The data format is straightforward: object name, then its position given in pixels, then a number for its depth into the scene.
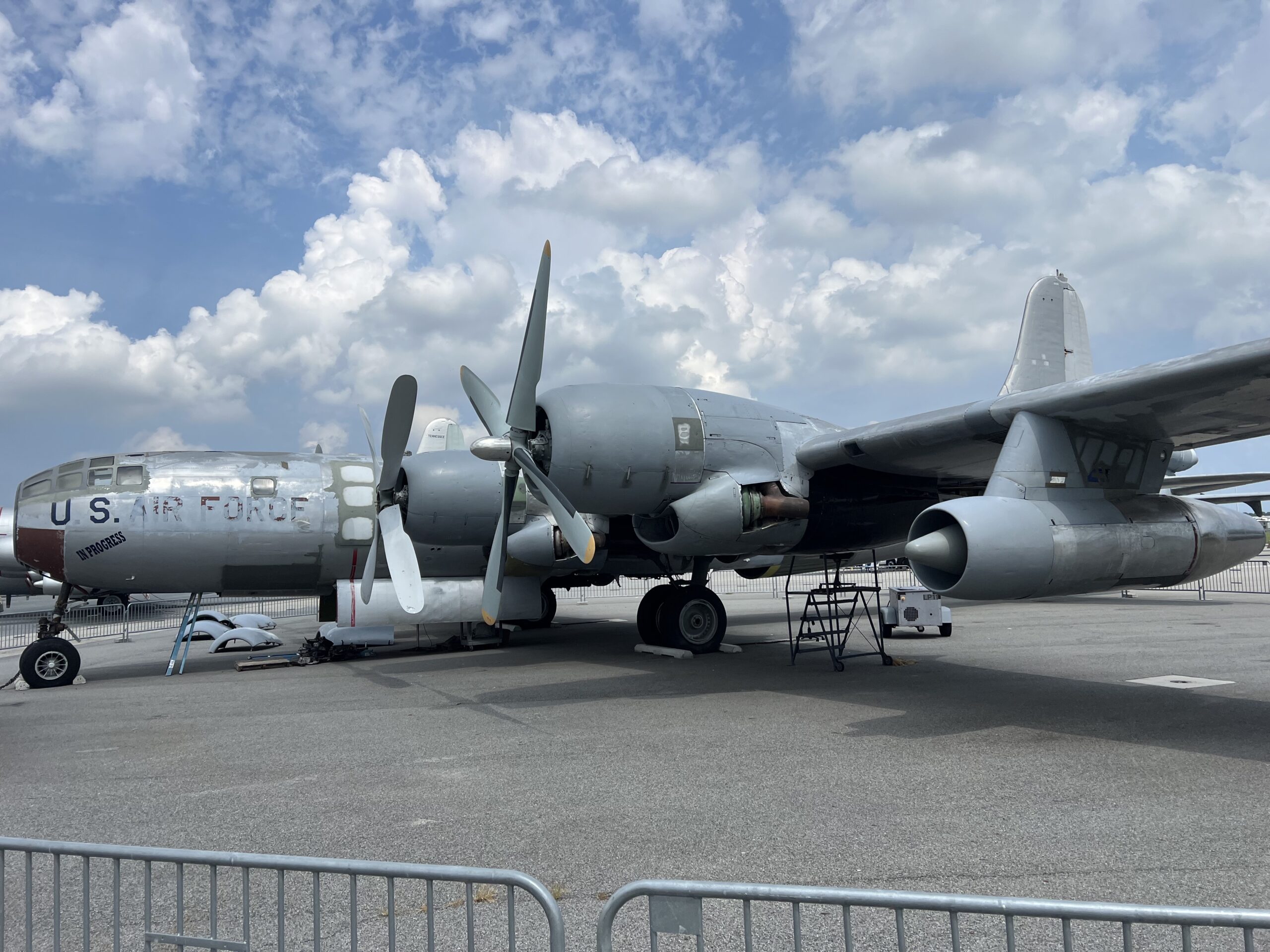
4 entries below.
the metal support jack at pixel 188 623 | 14.98
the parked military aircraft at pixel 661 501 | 8.52
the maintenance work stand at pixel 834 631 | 12.83
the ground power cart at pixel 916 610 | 16.41
